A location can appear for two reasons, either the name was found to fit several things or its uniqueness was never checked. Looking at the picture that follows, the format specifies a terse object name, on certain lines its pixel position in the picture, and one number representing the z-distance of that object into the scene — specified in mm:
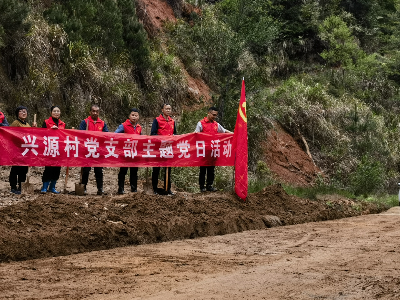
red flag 12523
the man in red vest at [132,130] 12281
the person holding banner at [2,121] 11234
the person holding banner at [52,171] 11539
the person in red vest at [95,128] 11945
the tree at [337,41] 30375
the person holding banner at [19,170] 11305
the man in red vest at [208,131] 13156
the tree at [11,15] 15781
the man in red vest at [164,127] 12703
